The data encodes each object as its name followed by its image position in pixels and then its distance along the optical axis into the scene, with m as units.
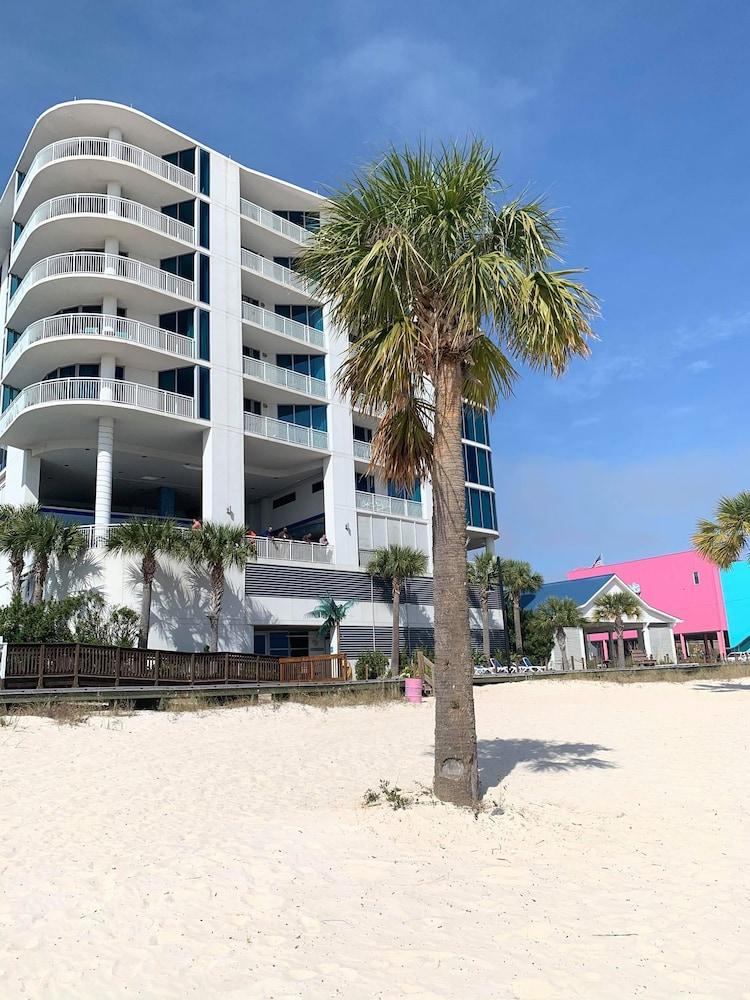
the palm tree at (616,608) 44.88
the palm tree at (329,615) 32.28
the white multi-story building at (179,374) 29.66
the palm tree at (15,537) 26.02
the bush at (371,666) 30.81
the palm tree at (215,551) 27.58
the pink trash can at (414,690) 23.73
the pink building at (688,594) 56.84
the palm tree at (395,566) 34.44
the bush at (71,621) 22.92
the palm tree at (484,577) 40.09
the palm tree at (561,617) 45.12
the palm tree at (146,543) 26.19
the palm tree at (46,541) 25.95
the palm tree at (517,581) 44.44
